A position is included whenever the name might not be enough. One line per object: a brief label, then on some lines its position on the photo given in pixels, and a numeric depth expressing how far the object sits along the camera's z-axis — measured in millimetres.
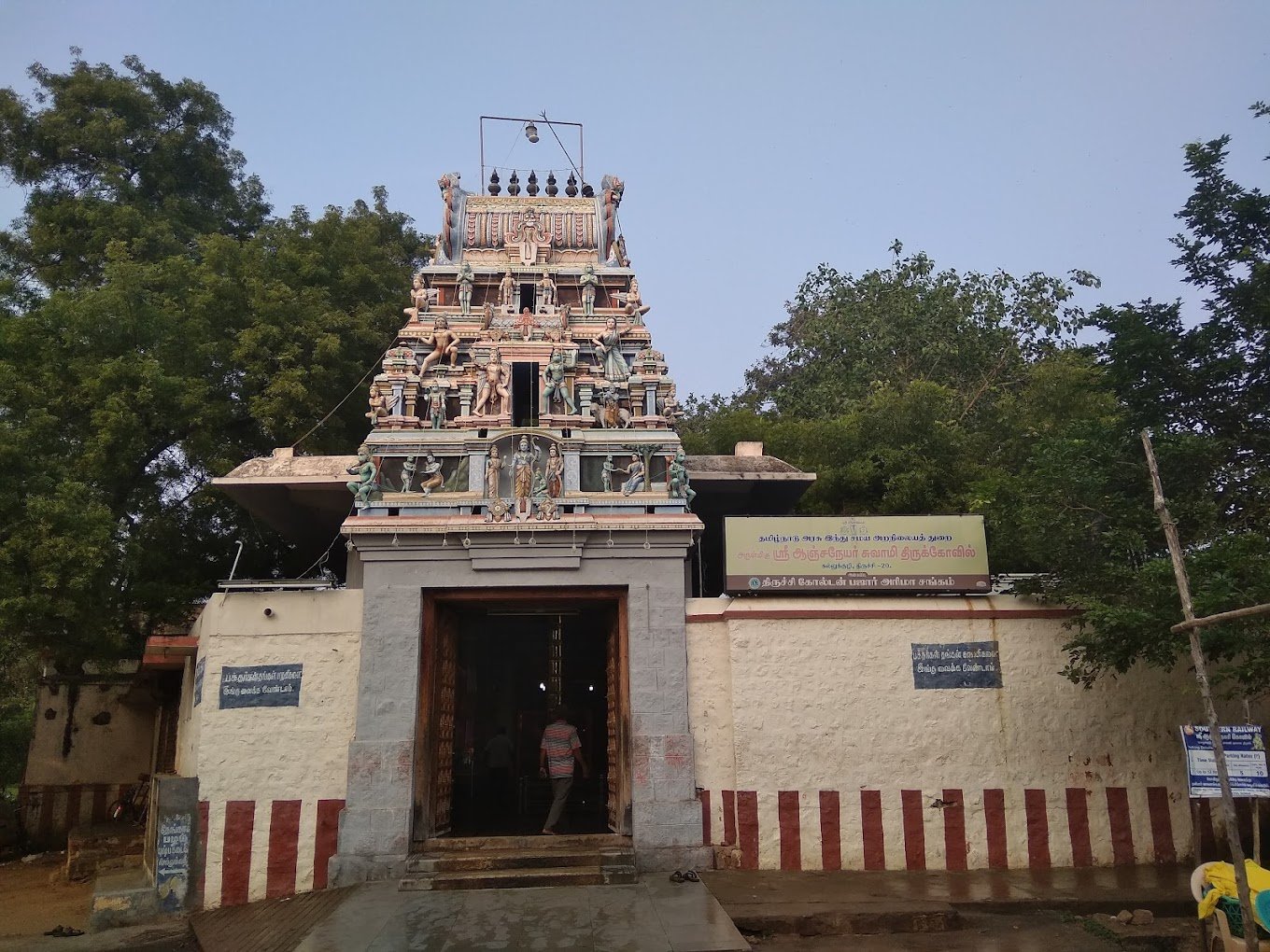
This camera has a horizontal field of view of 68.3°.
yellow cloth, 7109
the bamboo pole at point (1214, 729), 6594
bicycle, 15742
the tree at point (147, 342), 13086
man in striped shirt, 11266
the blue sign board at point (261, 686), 10719
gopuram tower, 10508
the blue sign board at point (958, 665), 10977
